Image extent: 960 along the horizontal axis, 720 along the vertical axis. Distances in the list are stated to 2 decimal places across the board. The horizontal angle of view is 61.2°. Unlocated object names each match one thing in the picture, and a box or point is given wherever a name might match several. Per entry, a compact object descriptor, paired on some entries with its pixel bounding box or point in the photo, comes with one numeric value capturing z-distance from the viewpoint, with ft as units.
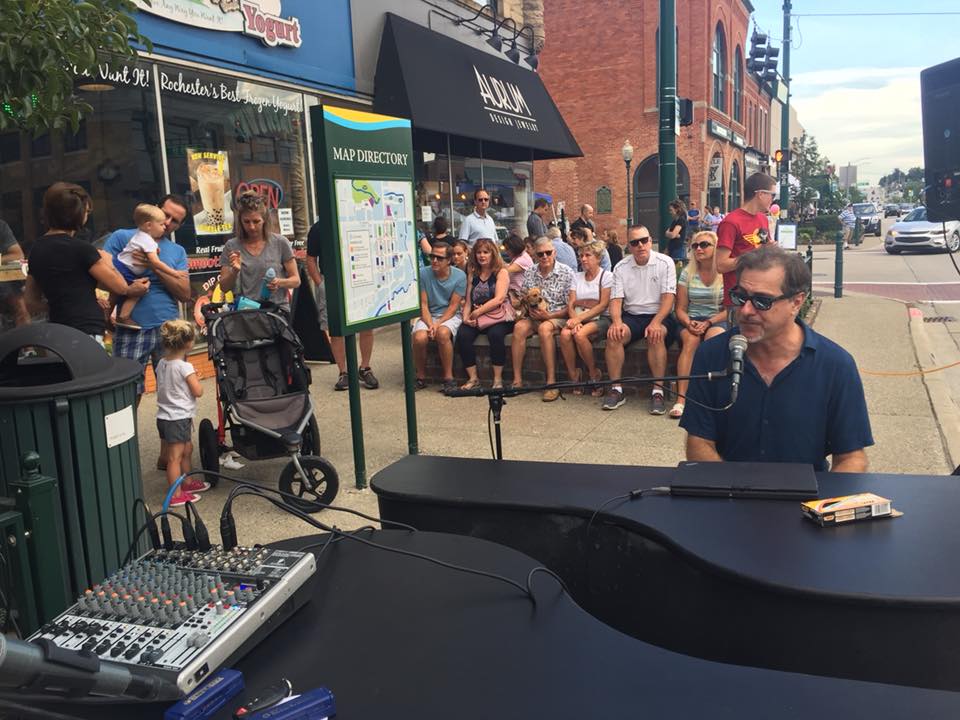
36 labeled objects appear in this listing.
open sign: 31.32
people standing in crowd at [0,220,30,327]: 23.25
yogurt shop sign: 27.35
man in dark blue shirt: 10.84
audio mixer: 4.97
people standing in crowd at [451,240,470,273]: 29.27
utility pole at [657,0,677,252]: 31.94
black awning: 37.63
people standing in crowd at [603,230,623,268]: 47.03
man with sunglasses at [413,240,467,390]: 27.43
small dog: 26.22
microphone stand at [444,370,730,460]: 9.83
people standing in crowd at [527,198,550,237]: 43.39
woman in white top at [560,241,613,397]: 25.52
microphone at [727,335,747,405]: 9.05
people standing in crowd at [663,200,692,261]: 44.32
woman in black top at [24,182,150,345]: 15.25
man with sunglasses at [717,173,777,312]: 22.58
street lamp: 87.35
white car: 84.12
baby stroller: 16.80
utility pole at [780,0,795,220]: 77.98
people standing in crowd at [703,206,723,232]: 67.63
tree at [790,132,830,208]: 157.23
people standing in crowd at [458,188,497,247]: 36.83
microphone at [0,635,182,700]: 3.85
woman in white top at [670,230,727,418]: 23.40
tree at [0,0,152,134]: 11.16
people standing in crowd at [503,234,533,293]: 28.78
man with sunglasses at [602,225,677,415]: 24.14
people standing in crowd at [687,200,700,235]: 71.67
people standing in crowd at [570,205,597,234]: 45.37
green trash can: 10.22
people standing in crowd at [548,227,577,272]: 35.40
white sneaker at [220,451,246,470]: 19.31
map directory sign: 16.66
